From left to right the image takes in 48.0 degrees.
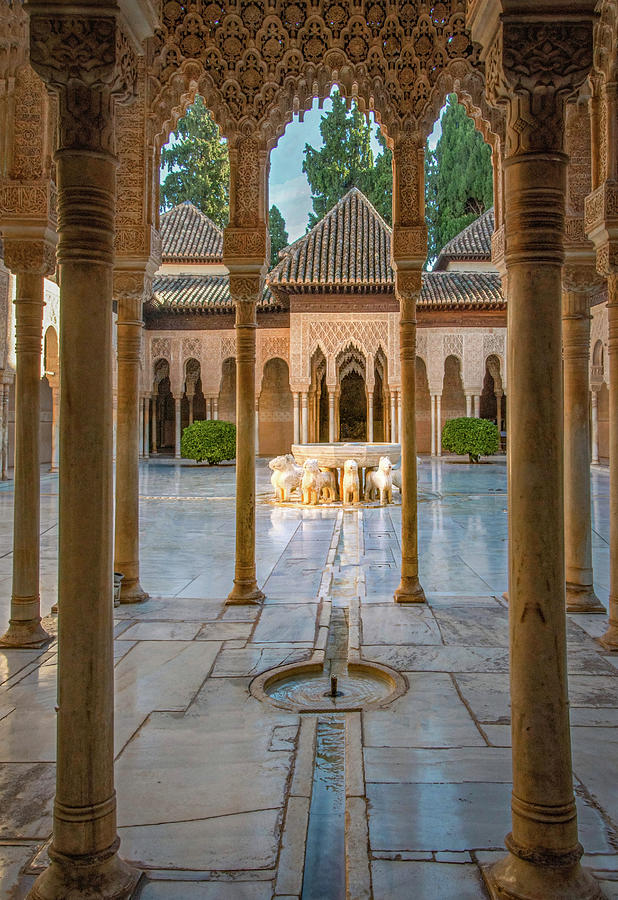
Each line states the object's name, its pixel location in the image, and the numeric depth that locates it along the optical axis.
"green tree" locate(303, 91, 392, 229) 37.47
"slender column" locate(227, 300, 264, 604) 5.95
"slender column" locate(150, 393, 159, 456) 30.47
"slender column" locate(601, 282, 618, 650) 4.65
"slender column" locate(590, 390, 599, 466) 22.58
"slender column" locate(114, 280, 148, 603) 5.89
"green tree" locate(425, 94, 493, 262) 36.25
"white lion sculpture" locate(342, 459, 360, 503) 14.02
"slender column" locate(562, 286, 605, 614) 5.61
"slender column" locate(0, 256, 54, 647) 4.74
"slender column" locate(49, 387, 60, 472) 21.42
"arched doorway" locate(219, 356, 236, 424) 33.38
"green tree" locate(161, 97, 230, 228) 38.47
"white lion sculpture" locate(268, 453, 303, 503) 14.77
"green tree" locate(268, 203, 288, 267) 40.78
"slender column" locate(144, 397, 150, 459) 28.87
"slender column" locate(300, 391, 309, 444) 25.73
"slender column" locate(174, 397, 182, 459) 28.43
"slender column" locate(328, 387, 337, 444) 24.88
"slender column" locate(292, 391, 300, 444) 25.73
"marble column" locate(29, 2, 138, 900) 2.17
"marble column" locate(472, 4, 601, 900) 2.16
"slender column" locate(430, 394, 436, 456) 27.95
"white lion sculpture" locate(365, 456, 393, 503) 14.41
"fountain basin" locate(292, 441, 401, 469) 14.89
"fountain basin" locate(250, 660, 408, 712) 3.76
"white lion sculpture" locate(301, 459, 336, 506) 14.02
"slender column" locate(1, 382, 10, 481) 19.08
